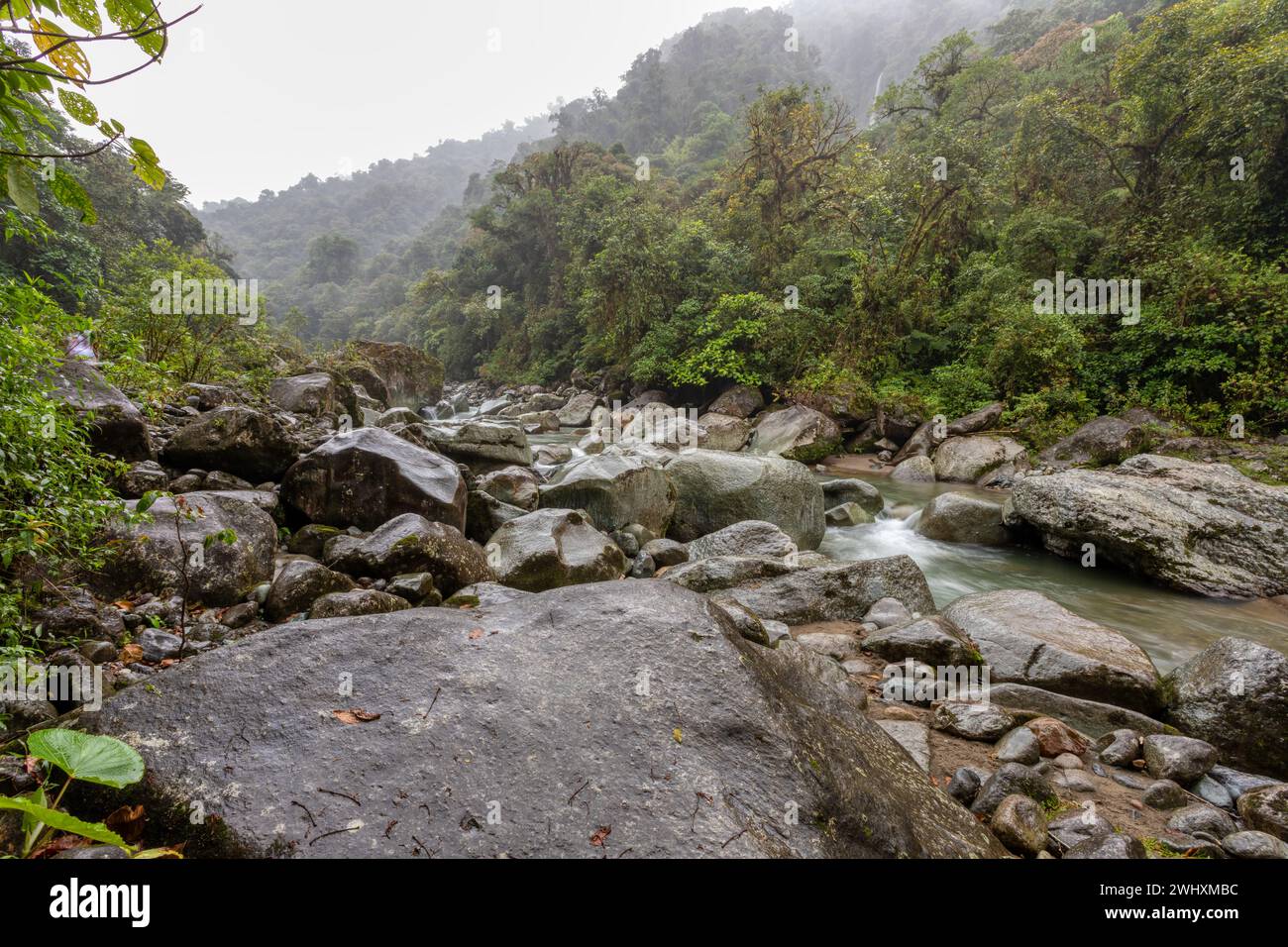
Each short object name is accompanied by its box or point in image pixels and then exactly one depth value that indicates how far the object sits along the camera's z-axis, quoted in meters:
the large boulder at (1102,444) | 11.31
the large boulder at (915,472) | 13.42
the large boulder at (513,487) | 8.34
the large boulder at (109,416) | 4.64
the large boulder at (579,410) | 21.30
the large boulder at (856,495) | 10.55
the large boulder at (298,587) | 4.24
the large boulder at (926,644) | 4.46
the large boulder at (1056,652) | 4.08
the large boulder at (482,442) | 9.91
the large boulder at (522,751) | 1.84
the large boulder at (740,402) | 18.72
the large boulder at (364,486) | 5.99
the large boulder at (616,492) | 8.02
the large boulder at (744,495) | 8.42
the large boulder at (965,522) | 8.92
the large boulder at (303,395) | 10.59
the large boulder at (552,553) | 5.75
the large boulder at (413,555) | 4.97
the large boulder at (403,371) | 20.98
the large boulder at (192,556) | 3.91
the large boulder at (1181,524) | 7.07
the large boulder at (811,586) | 5.68
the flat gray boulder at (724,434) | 16.45
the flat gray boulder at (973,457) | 12.89
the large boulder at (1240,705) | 3.55
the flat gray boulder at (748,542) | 6.77
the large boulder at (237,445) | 5.80
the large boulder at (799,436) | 15.00
